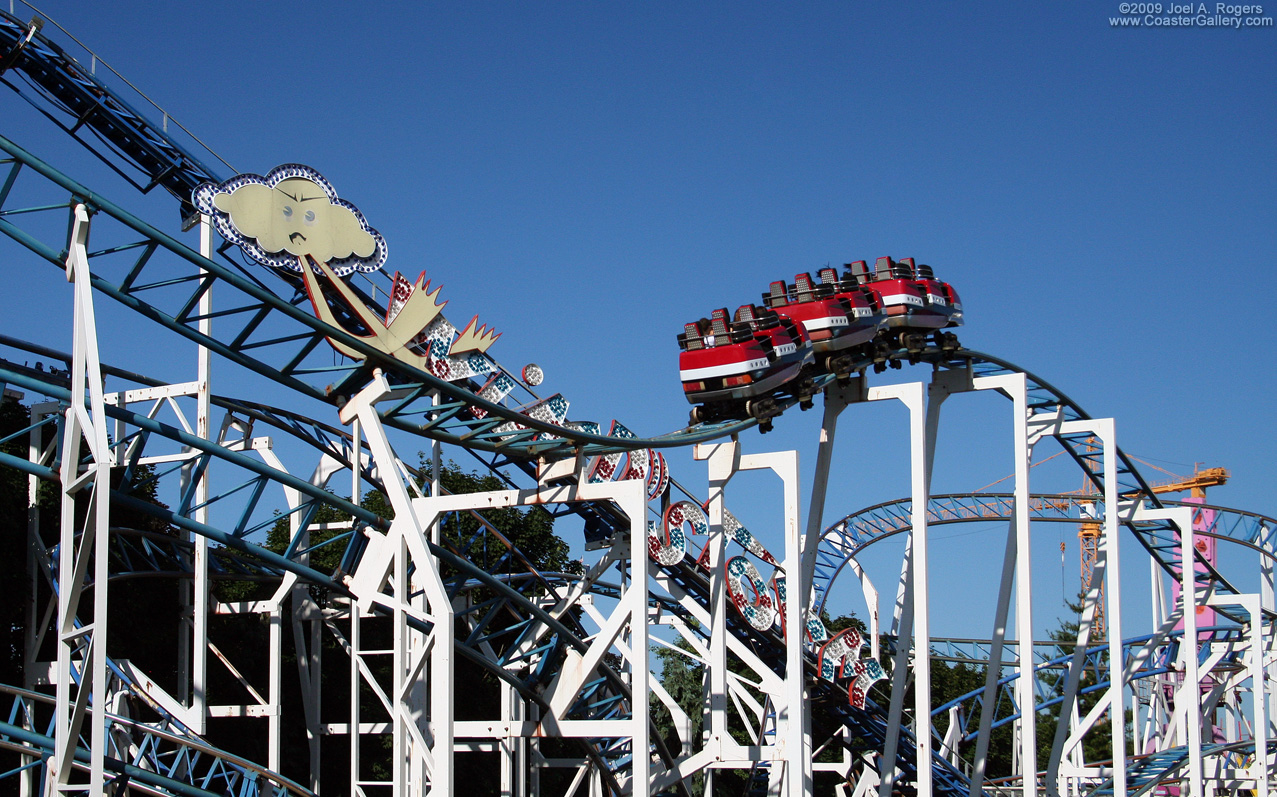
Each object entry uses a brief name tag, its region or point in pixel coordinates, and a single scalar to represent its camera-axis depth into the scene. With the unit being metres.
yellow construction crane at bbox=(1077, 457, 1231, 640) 45.03
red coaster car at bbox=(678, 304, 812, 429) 19.56
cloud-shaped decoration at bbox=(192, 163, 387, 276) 16.45
